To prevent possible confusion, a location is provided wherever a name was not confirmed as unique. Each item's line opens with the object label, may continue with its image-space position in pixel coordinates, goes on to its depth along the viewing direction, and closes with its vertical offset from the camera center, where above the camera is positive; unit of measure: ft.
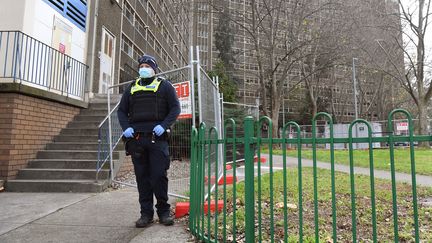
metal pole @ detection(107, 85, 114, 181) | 24.04 +0.77
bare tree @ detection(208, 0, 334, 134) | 75.15 +25.64
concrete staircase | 22.34 -1.48
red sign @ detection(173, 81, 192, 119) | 17.81 +2.36
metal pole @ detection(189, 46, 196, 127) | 17.31 +3.14
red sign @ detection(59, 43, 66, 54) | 35.27 +9.66
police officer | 14.02 +0.49
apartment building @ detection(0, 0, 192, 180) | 23.58 +7.24
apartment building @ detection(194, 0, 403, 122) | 74.90 +26.73
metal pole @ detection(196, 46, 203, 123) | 17.01 +3.10
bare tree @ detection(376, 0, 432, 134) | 74.79 +21.64
